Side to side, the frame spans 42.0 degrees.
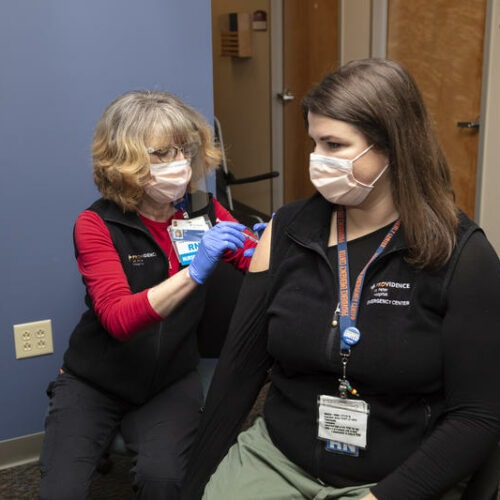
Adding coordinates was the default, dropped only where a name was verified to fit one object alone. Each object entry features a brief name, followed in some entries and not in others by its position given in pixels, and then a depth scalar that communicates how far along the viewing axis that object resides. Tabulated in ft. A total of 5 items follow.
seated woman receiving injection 4.02
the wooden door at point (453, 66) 11.54
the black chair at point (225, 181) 13.40
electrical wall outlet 7.42
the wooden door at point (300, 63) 16.49
